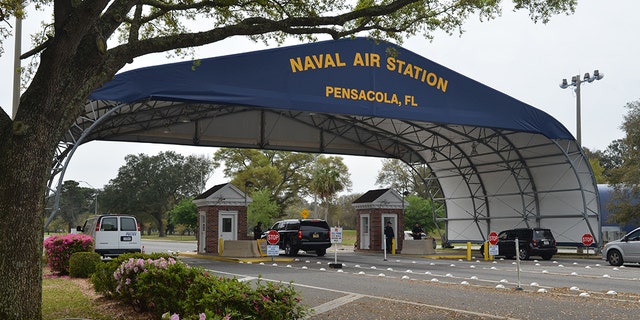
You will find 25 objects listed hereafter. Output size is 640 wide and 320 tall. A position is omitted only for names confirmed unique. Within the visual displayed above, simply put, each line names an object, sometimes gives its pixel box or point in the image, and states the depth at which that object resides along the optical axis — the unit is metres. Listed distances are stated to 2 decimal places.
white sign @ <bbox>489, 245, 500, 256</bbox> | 22.41
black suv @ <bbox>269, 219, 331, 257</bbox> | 28.44
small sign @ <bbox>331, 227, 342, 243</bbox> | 21.65
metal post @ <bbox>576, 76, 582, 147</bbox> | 36.41
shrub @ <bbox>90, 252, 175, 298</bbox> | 10.16
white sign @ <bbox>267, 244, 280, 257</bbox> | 22.58
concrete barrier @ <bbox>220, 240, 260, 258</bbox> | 26.11
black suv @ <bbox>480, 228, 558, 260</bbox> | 26.08
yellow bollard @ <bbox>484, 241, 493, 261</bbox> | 27.39
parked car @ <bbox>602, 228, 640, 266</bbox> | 21.70
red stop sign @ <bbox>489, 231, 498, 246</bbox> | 24.41
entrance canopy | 20.58
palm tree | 56.00
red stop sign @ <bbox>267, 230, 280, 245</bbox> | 23.19
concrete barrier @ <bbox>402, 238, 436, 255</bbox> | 30.36
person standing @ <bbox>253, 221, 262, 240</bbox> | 29.66
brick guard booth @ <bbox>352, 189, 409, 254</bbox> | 34.00
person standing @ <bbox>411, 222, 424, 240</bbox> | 32.25
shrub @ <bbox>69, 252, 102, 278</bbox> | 15.87
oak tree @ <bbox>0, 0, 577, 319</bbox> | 7.38
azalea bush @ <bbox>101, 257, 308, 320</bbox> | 5.81
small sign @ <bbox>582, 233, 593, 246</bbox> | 28.26
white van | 22.42
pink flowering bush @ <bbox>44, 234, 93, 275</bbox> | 17.20
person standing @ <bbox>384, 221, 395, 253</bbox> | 30.77
